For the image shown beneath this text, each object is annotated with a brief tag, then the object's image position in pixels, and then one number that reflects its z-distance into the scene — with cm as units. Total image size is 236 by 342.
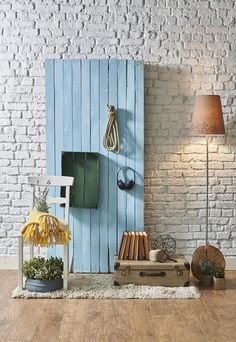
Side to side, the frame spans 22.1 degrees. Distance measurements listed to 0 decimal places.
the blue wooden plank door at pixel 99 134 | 530
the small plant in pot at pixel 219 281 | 487
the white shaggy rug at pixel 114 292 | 459
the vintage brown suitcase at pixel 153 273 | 484
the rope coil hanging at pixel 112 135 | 527
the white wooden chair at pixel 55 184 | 496
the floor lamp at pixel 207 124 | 504
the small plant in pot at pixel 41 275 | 467
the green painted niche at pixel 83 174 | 532
